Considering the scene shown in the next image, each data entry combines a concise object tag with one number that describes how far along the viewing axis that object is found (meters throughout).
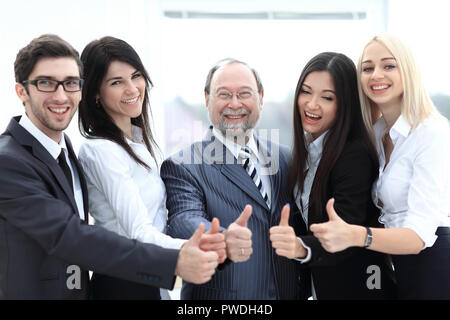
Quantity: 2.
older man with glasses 1.78
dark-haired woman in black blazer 1.71
